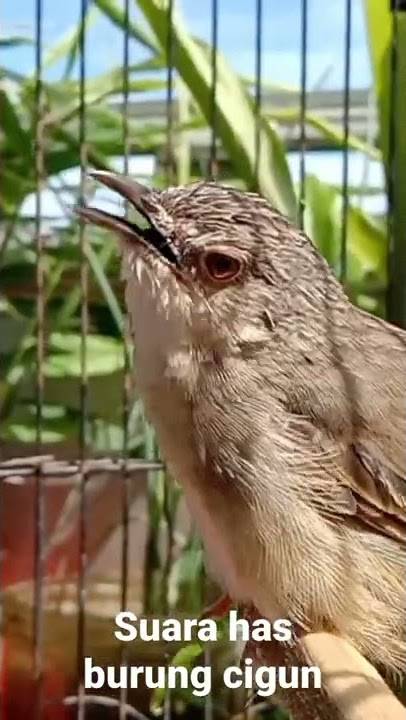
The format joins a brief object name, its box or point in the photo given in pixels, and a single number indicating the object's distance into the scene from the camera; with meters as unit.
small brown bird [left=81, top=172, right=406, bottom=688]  0.21
